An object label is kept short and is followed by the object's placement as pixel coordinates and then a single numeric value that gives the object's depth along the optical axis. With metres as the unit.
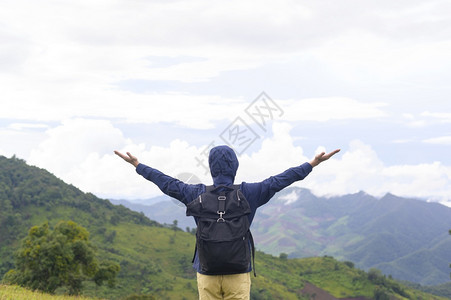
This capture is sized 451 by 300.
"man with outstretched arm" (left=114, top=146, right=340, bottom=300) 5.34
